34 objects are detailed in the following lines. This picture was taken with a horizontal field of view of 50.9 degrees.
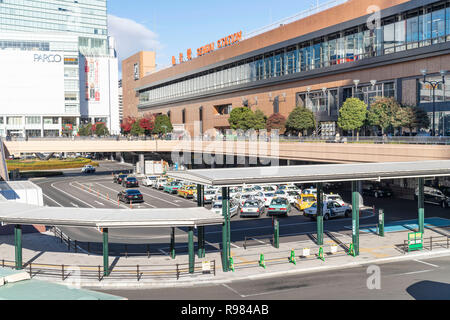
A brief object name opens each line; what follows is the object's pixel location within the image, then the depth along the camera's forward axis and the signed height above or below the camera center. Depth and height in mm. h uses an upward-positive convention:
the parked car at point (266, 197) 45156 -5534
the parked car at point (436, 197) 43531 -5474
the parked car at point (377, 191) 52969 -5862
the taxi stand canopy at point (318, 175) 23547 -1857
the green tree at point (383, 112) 47000 +2888
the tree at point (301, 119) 60688 +2780
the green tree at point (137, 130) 106438 +2839
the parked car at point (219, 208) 40119 -5783
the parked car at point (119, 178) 70775 -5323
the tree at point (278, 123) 64938 +2466
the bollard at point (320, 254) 25023 -6060
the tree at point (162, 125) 99562 +3623
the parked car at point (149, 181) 66900 -5488
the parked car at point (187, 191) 53438 -5644
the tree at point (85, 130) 144625 +3901
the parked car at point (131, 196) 50219 -5735
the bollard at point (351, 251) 25936 -6104
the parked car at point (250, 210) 39906 -5809
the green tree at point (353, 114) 51812 +2905
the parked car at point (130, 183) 65188 -5576
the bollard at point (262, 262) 23775 -6111
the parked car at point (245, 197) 45506 -5601
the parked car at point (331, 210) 38438 -5735
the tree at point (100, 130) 136625 +3737
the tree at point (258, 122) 68256 +2772
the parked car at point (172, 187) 58188 -5566
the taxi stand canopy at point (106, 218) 21703 -3582
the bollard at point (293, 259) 24359 -6100
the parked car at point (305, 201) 43650 -5679
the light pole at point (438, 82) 48950 +5955
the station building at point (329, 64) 50531 +10783
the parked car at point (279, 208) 40312 -5749
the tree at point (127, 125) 117581 +4529
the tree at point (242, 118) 68625 +3378
